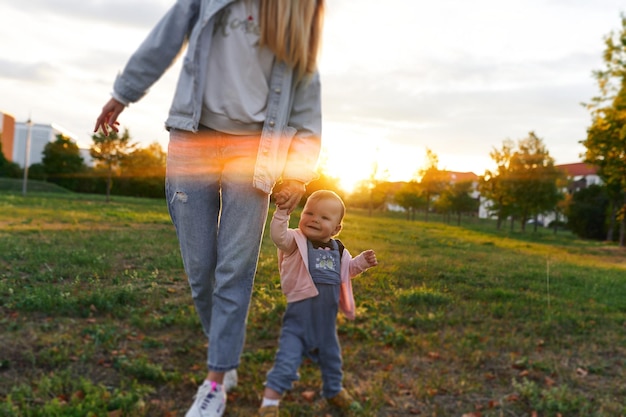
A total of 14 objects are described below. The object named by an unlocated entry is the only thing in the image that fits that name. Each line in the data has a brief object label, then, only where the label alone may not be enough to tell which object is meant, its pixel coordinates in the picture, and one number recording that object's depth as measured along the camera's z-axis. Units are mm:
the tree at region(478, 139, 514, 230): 40156
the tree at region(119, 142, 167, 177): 40500
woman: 2689
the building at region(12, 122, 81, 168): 116938
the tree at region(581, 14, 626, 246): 24203
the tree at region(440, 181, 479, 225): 52500
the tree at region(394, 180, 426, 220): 57969
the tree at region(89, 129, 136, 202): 38312
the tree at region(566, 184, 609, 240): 48750
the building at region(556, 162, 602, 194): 99812
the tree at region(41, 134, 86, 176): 62219
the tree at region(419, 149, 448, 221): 48000
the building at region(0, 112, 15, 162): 104562
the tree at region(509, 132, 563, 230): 38594
